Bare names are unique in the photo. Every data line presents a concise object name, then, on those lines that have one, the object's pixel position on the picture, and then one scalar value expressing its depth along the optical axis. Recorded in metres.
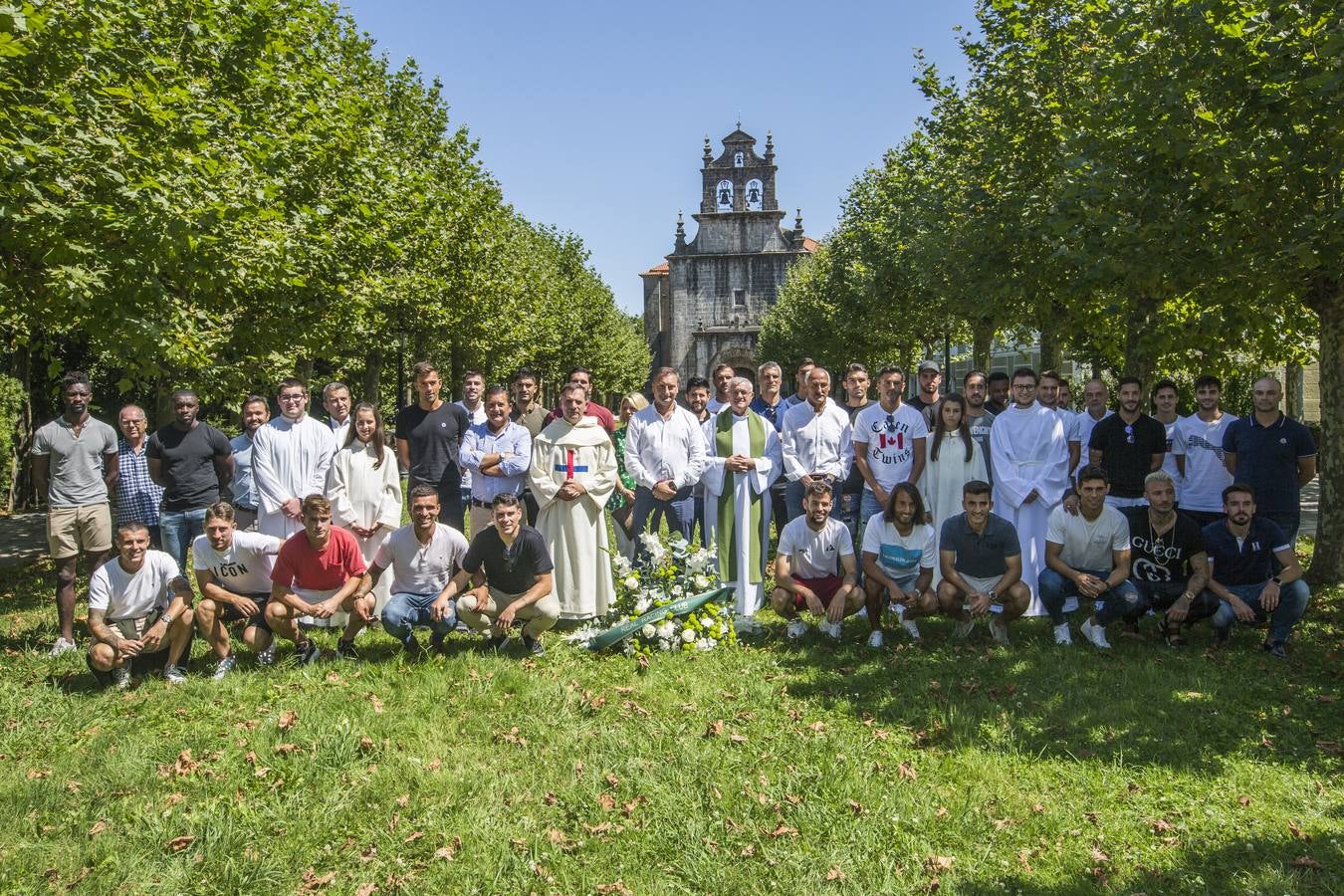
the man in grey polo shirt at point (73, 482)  7.88
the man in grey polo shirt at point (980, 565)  7.56
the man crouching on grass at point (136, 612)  6.50
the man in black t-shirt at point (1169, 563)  7.49
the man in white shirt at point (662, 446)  8.84
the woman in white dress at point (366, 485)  7.96
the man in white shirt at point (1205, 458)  8.73
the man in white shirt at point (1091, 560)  7.55
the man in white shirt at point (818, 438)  8.94
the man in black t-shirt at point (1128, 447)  8.43
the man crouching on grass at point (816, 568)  7.70
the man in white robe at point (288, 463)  7.93
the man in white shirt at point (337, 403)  8.44
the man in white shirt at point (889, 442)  8.83
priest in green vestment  8.54
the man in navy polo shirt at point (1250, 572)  7.27
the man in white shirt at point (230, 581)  6.90
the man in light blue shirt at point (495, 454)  8.41
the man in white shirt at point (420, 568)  7.20
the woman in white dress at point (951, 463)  8.81
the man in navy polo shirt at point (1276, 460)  8.17
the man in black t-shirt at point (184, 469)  8.20
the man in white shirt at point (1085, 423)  8.93
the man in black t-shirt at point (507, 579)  7.14
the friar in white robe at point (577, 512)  7.96
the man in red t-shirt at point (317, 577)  6.96
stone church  63.25
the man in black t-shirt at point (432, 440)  8.79
